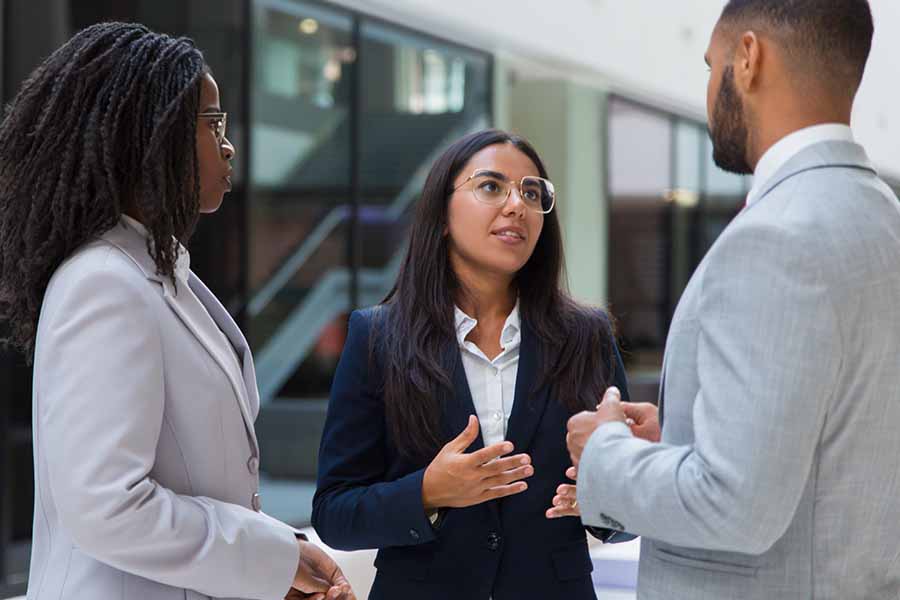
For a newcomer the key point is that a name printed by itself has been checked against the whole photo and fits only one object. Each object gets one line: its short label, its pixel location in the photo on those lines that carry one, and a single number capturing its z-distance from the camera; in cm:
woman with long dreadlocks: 262
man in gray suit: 253
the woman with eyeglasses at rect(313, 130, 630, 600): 309
